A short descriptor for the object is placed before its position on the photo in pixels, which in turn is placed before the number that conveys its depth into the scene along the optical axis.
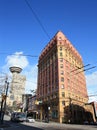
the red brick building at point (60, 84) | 35.24
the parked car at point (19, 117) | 24.42
